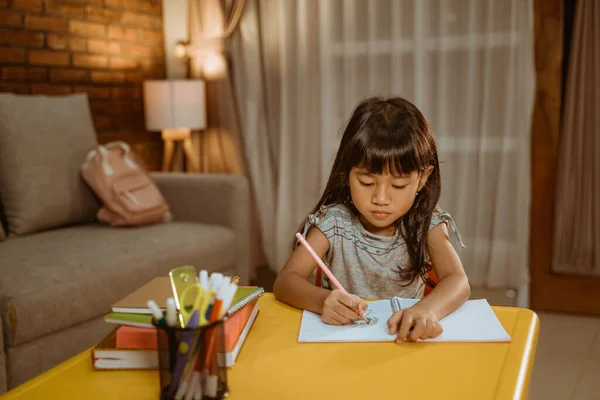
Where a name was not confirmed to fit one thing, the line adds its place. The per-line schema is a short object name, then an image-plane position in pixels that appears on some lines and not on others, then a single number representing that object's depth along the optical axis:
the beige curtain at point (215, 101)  3.48
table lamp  3.23
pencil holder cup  0.74
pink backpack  2.48
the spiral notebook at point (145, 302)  0.92
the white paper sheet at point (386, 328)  1.01
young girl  1.21
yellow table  0.84
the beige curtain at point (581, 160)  2.60
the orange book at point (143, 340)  0.92
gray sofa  1.80
